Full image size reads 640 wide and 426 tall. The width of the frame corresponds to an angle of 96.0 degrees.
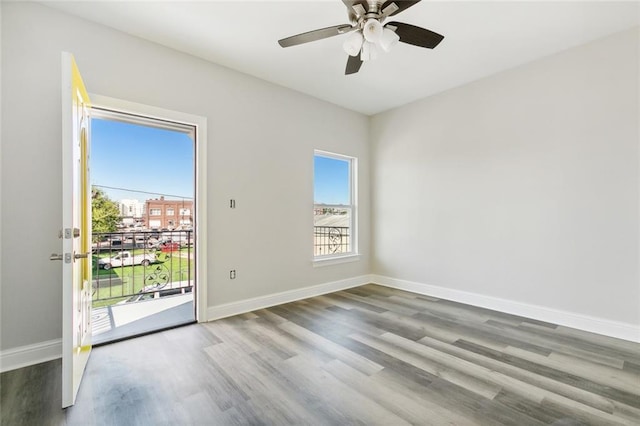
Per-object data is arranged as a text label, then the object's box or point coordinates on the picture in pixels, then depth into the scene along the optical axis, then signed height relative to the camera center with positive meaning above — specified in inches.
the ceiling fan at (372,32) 78.0 +54.5
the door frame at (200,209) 122.9 +4.2
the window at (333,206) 176.6 +7.1
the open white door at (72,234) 67.7 -3.5
